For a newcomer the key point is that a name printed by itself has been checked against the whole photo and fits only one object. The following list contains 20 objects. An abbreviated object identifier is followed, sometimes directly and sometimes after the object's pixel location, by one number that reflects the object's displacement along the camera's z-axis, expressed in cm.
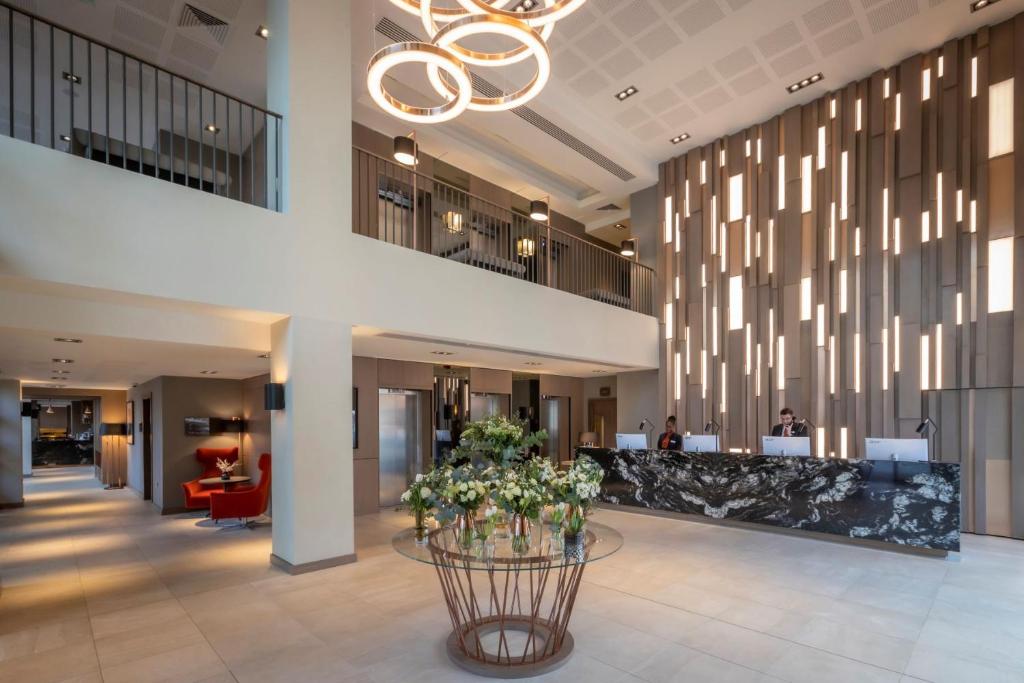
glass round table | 340
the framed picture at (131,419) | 1290
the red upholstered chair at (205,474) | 927
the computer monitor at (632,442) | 932
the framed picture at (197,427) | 1023
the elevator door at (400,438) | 1012
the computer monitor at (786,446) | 757
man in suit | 846
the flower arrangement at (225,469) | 937
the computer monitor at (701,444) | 858
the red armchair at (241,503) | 809
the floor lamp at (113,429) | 1434
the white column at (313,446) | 584
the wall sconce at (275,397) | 594
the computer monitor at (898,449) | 654
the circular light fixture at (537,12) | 371
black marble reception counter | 632
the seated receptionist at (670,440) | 951
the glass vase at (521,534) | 353
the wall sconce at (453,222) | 998
